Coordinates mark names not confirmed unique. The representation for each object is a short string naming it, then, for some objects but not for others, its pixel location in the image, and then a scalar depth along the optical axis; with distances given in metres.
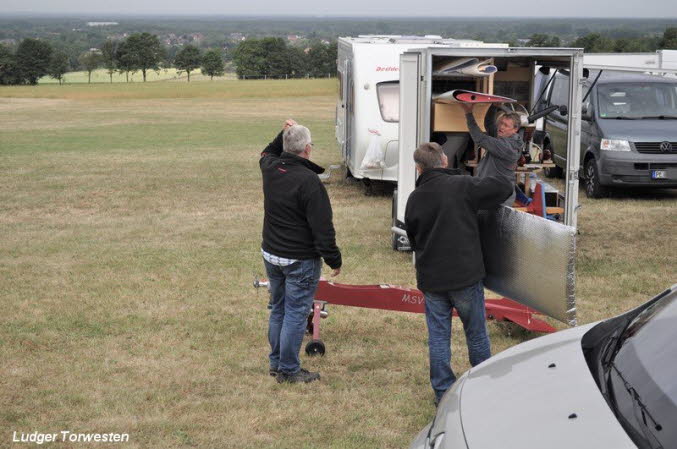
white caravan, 15.13
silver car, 3.36
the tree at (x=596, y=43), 73.19
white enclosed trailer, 5.66
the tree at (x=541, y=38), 70.57
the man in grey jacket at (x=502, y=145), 8.80
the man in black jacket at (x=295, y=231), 6.19
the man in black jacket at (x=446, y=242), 5.73
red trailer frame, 7.20
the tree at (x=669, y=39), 59.38
